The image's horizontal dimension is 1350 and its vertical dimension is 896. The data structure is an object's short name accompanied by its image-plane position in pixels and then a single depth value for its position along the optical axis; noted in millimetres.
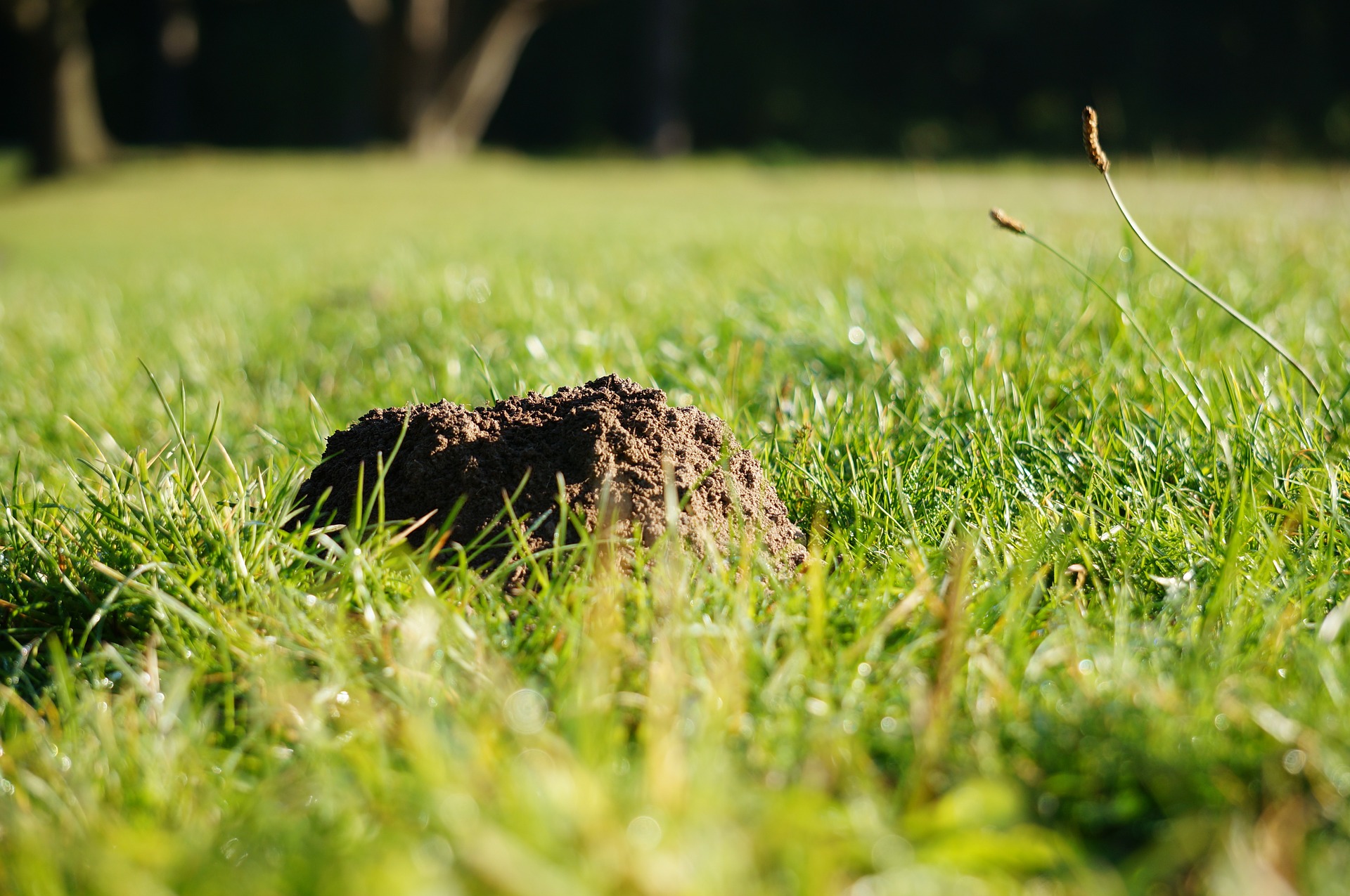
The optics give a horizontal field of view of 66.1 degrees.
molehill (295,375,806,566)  1765
